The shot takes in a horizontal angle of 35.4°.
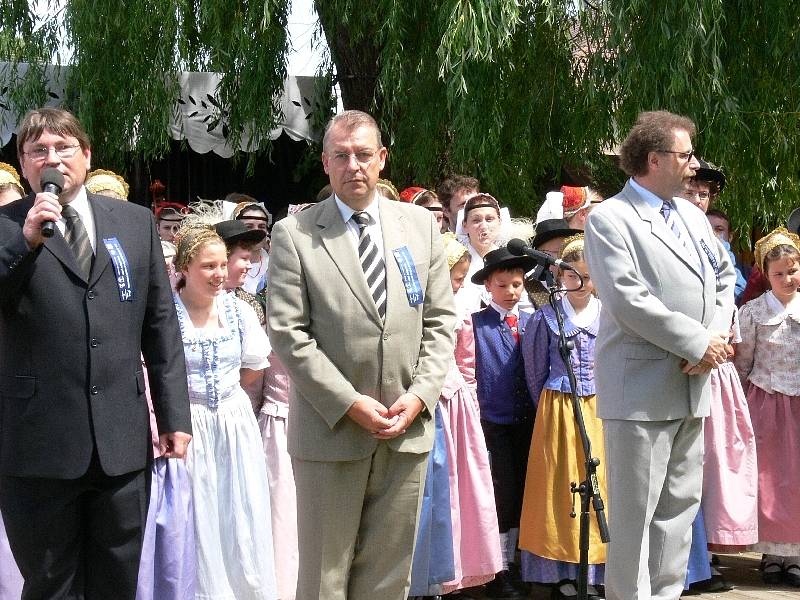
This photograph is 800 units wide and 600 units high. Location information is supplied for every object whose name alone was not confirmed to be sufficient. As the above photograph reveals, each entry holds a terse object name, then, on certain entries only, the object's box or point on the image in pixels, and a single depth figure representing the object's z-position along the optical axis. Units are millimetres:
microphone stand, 5063
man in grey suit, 4977
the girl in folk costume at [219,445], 5613
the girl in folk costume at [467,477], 6238
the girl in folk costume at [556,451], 6297
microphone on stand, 5156
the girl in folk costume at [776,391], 6824
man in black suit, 3873
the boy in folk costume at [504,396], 6559
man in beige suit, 4387
